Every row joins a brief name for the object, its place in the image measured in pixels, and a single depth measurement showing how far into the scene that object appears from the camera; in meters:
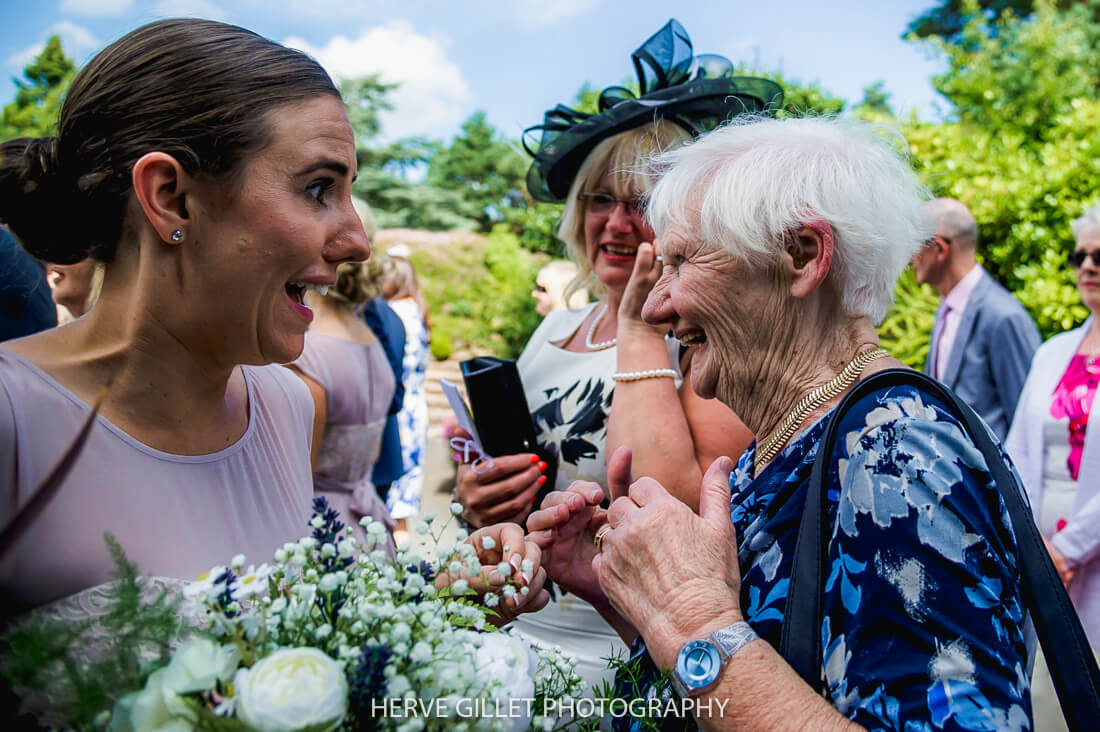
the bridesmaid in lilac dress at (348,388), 3.83
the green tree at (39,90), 23.12
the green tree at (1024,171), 6.84
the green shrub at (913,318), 7.48
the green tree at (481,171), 29.48
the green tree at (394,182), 28.47
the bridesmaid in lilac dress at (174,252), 1.45
